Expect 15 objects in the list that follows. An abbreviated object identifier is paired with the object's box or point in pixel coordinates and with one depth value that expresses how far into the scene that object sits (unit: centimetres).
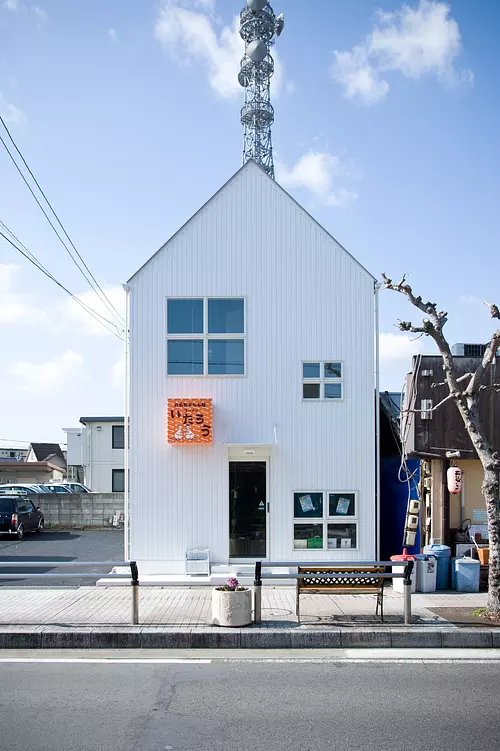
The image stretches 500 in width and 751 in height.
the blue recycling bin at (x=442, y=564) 1329
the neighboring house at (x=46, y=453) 6309
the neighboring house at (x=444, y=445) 1415
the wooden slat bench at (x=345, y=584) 1079
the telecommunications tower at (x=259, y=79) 4381
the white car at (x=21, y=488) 3322
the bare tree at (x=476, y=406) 1067
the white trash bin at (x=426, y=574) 1300
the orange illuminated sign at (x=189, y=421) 1412
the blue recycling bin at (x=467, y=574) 1300
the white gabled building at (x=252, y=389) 1423
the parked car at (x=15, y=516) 2230
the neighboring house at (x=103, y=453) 3797
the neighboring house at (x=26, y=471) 4925
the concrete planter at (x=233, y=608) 994
